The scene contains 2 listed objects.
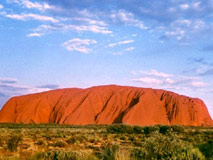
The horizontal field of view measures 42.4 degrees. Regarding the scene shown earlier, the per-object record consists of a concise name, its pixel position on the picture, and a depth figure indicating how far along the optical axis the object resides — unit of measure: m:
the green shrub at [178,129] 32.65
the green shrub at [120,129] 32.48
